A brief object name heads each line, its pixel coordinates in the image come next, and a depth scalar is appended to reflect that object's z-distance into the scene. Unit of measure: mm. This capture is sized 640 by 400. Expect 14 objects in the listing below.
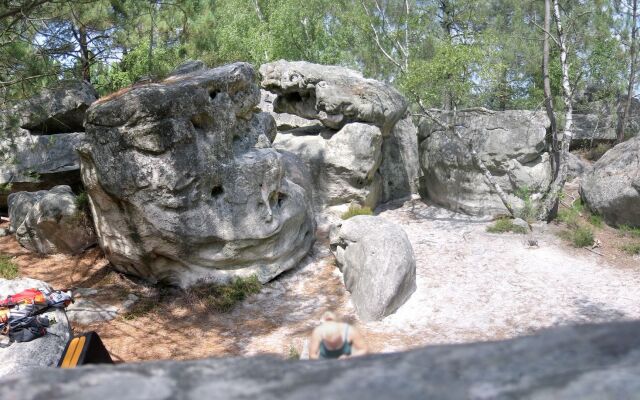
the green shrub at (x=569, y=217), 12352
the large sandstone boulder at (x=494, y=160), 13508
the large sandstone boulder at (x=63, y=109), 12957
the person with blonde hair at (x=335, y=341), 4090
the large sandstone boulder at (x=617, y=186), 11820
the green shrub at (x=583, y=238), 11070
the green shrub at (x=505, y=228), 11903
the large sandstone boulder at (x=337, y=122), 14000
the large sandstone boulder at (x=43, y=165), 13047
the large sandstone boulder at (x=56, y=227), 10891
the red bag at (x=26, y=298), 7102
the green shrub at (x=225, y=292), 9602
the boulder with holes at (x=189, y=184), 9227
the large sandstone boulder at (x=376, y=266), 8984
